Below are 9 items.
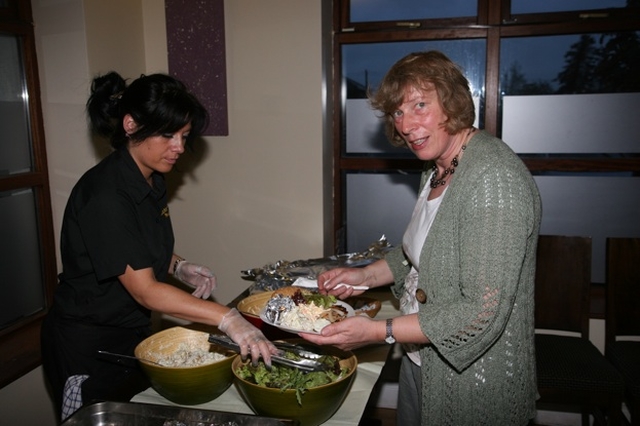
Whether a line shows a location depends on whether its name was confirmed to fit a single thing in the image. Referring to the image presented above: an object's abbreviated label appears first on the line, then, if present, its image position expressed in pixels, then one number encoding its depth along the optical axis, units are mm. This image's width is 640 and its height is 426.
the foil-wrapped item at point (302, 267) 2238
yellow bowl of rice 1312
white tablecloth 1343
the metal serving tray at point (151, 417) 1178
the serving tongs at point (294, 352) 1333
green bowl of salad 1226
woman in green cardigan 1247
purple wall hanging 2744
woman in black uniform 1490
